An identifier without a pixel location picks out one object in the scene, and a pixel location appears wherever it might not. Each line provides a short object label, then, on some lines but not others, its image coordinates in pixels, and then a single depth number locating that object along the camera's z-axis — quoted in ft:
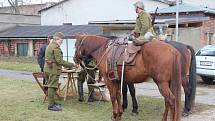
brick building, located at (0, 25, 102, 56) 103.82
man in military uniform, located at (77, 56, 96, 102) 35.85
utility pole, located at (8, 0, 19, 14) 183.89
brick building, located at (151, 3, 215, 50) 70.90
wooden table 35.65
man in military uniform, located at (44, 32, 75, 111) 31.68
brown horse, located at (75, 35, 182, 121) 25.61
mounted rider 28.58
